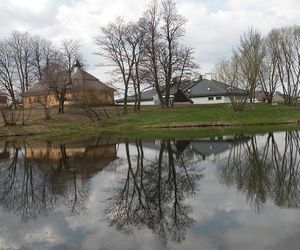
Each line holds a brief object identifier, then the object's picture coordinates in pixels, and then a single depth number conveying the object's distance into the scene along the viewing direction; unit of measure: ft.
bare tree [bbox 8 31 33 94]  186.80
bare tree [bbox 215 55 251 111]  131.76
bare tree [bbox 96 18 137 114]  134.55
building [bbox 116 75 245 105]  188.61
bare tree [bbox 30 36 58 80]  186.20
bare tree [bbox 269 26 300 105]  155.09
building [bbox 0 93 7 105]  140.82
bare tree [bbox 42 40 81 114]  128.20
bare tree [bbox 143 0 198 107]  141.06
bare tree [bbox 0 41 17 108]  161.13
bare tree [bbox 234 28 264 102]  137.57
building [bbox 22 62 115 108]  141.87
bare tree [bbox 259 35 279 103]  162.08
